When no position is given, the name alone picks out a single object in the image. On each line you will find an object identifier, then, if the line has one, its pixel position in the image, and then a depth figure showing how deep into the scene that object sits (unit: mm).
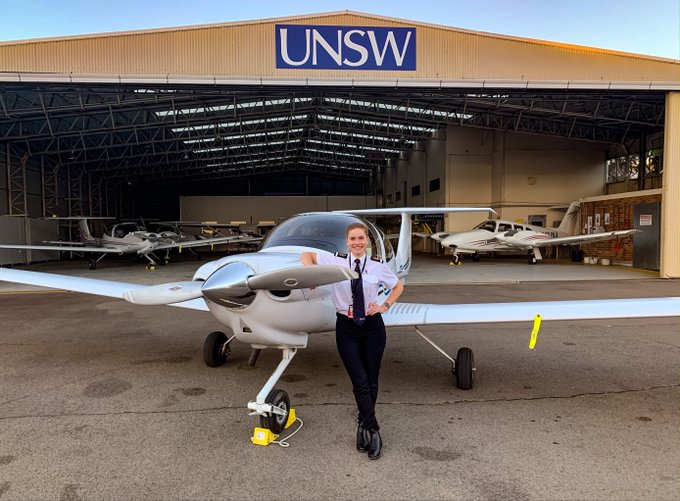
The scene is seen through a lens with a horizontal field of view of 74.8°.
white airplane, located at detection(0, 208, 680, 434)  3014
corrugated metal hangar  11633
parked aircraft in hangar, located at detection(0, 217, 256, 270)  18578
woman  2996
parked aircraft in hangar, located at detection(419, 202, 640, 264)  19016
